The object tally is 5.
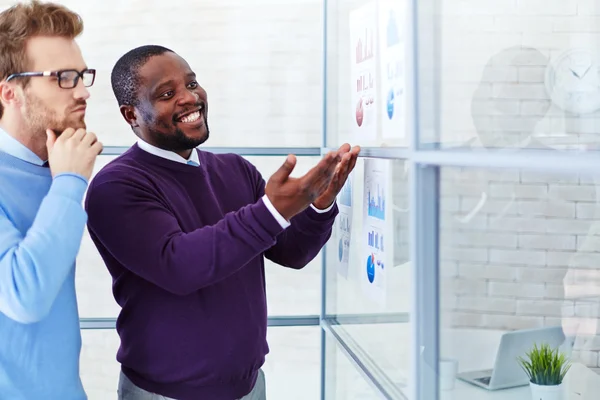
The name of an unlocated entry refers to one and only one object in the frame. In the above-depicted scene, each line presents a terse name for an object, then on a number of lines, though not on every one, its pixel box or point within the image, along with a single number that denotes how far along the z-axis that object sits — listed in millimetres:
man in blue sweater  1248
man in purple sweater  1464
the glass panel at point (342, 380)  1983
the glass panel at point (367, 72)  1597
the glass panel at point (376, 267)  1592
